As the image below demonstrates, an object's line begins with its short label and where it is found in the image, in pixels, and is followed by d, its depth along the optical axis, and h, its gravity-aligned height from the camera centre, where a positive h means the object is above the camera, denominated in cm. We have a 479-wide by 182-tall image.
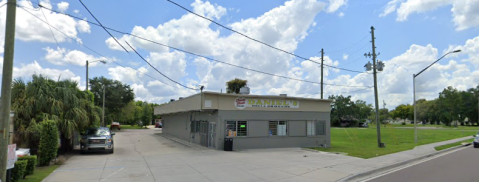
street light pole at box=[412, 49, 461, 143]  2473 +301
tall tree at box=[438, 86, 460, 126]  8711 +266
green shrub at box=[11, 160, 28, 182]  858 -174
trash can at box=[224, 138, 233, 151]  1872 -206
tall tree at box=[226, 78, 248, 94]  4654 +432
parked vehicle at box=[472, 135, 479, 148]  2370 -232
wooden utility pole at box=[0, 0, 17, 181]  700 +68
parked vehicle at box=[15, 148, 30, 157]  1062 -154
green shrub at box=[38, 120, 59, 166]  1230 -132
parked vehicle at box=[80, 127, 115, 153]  1693 -178
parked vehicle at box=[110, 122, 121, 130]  5403 -255
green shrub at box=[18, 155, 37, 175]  968 -173
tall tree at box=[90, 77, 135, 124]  5194 +290
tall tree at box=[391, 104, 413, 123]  13273 +36
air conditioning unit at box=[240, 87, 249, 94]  2142 +156
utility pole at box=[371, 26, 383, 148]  2305 +175
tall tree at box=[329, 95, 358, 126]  8769 +10
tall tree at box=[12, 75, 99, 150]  1404 +30
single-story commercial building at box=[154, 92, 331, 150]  1942 -59
